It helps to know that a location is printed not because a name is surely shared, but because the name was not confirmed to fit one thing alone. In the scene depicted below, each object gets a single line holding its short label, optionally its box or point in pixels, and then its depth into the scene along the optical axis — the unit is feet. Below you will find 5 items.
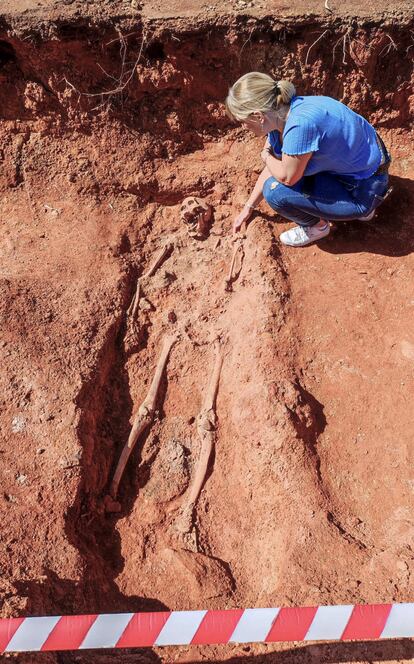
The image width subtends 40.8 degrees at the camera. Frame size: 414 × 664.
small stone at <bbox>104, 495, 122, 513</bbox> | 11.68
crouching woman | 10.90
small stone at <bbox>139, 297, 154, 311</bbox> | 14.37
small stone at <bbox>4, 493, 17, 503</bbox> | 10.69
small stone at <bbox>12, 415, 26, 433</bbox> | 11.67
